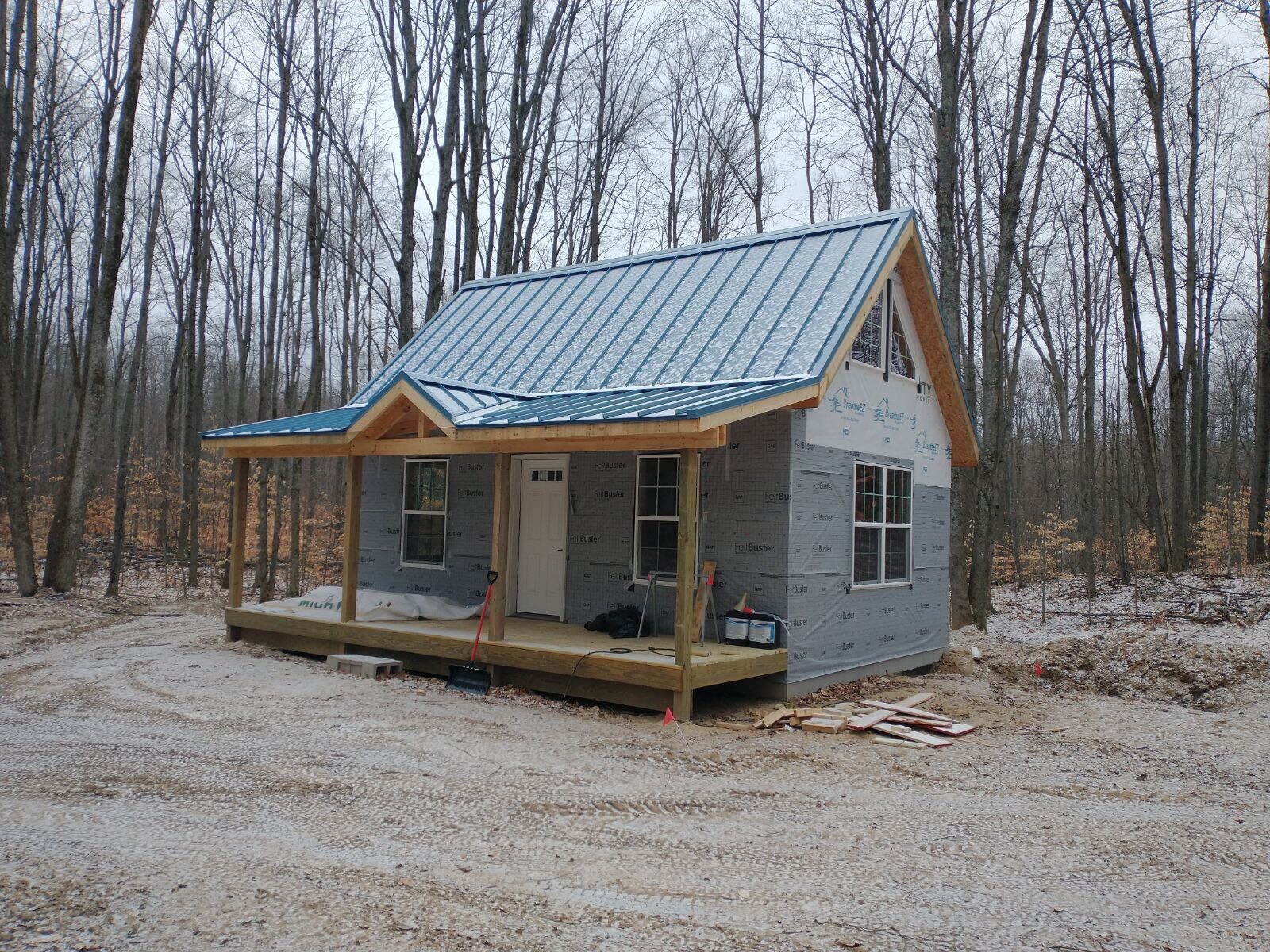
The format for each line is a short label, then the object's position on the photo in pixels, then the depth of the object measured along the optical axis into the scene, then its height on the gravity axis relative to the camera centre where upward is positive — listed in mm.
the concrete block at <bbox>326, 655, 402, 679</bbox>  9938 -1556
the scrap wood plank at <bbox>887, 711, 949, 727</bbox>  8312 -1664
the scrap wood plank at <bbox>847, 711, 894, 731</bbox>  8027 -1636
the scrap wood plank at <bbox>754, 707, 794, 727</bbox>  8156 -1645
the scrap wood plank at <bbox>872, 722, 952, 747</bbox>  7773 -1702
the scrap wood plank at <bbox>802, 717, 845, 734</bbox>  8031 -1663
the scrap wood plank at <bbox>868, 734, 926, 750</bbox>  7723 -1726
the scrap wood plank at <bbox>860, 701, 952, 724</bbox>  8484 -1634
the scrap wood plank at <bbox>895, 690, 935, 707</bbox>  9286 -1669
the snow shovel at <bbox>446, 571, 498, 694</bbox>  9031 -1497
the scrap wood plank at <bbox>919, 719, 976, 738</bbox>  8148 -1697
